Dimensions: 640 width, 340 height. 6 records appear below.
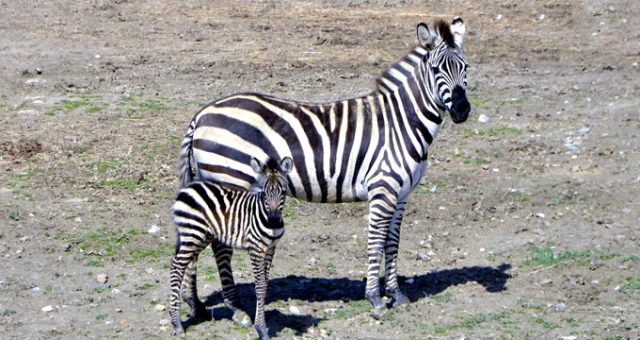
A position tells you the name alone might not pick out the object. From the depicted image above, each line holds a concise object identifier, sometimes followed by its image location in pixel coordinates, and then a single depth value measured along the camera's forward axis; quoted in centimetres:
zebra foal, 1716
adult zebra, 1870
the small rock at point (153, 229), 2266
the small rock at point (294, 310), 1885
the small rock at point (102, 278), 2000
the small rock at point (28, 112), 2964
